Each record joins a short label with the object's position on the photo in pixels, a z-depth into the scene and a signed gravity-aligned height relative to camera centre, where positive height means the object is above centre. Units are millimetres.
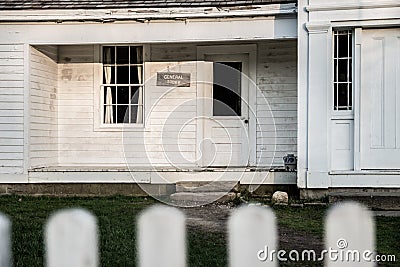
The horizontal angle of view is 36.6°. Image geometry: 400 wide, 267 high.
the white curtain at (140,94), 11969 +876
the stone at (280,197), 9258 -896
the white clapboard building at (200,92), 9273 +851
